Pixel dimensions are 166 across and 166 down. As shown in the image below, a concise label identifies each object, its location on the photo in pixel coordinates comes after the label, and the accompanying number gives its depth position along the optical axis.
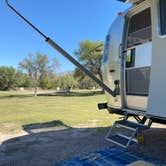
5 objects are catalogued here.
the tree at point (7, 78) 41.88
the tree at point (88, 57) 23.31
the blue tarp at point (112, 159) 2.37
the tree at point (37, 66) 23.63
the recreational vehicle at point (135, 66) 2.28
